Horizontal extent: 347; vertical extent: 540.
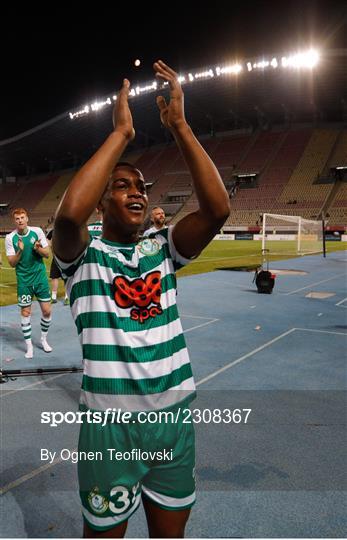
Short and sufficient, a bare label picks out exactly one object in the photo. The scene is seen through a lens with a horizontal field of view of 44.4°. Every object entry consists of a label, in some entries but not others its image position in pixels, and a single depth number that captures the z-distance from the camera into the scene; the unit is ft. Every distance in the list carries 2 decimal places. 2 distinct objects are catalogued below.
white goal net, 98.37
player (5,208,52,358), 22.40
